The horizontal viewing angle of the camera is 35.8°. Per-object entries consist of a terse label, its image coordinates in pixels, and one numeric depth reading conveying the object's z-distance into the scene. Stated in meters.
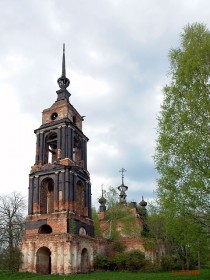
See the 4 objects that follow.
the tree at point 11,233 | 26.11
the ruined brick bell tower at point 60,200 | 25.66
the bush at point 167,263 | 29.56
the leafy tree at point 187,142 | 11.66
